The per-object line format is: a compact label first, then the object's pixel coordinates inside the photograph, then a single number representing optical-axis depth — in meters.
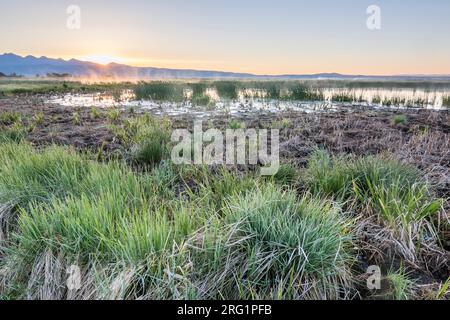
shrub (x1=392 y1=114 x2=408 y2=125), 9.62
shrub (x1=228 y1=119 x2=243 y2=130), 8.23
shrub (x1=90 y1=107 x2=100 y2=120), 11.04
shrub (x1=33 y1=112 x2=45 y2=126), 9.44
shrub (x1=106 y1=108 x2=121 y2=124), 10.25
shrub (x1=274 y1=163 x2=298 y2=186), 4.21
